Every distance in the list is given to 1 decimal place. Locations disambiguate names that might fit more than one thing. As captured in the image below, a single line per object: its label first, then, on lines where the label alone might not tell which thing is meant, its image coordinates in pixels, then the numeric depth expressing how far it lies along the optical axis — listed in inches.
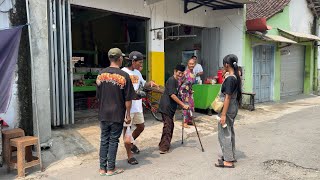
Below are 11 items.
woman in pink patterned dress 320.5
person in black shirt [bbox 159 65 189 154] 232.4
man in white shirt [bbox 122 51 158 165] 214.1
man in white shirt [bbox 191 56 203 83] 404.8
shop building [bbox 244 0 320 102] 489.1
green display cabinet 388.2
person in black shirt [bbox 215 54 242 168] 198.7
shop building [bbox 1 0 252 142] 234.5
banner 187.3
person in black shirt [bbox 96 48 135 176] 185.5
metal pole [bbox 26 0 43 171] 202.1
